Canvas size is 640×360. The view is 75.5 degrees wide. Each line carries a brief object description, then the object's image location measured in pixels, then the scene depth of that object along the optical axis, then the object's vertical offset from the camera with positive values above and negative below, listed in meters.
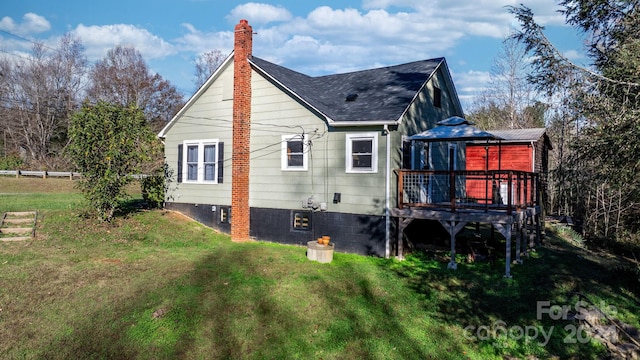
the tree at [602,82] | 8.80 +2.41
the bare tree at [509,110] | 31.69 +6.28
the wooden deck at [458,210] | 10.64 -0.71
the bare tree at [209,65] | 45.50 +12.96
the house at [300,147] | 12.33 +1.23
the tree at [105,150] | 13.59 +1.02
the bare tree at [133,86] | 40.62 +9.58
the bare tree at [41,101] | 36.44 +7.08
